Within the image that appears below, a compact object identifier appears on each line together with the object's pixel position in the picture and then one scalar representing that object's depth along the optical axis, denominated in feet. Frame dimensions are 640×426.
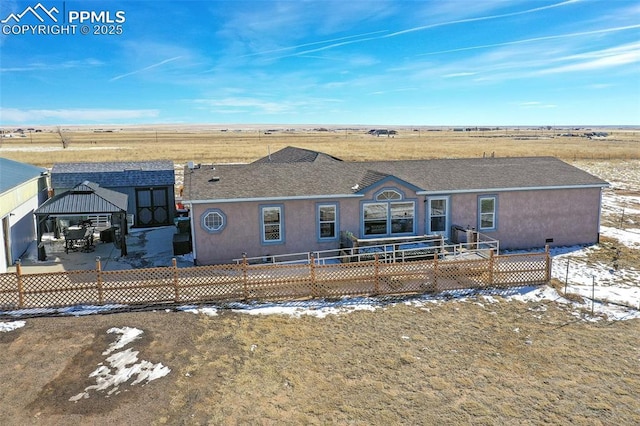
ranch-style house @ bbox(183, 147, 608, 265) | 55.88
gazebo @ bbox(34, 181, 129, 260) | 58.95
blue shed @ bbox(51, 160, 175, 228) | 77.30
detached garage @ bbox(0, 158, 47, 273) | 54.76
